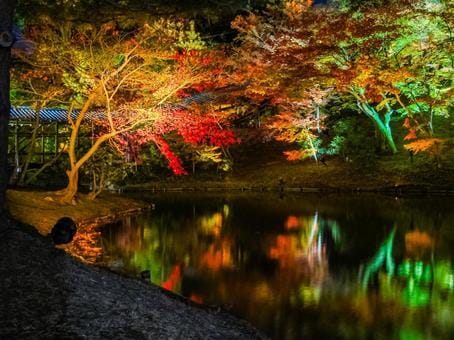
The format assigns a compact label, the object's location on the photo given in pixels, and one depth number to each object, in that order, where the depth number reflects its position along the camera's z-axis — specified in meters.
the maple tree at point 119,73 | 16.36
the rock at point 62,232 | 8.31
